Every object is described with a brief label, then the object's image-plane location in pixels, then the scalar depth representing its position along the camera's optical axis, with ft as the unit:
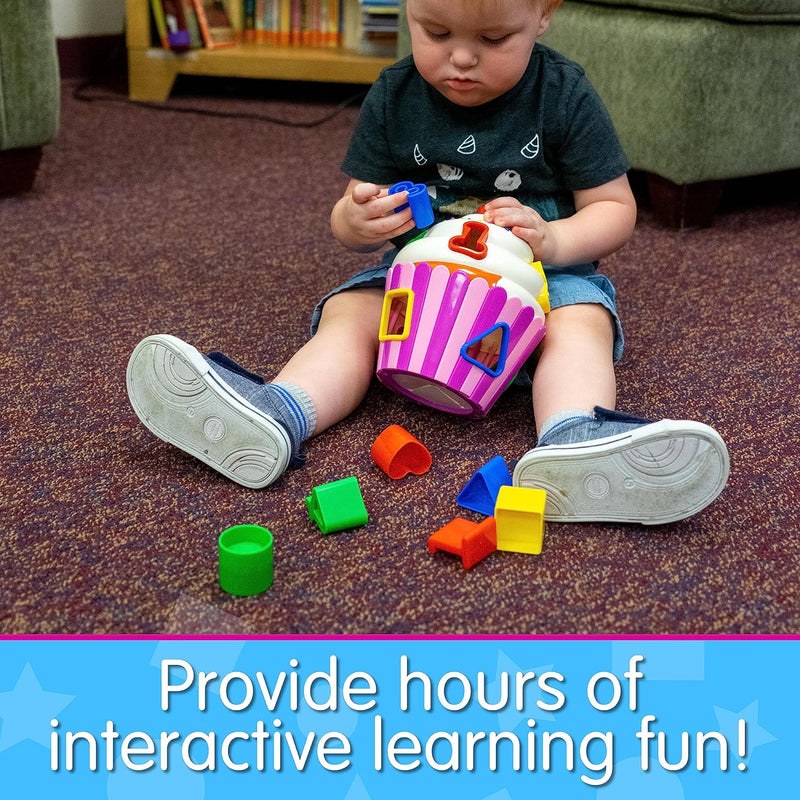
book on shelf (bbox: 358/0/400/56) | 7.38
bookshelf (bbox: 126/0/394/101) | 7.39
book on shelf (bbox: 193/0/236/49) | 7.65
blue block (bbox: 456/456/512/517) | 2.51
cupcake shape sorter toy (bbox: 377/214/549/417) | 2.66
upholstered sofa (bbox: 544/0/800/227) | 4.47
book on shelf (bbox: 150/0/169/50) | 7.36
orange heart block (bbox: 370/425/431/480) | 2.64
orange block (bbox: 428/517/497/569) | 2.28
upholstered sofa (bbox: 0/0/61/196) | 4.64
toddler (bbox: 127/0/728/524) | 2.40
